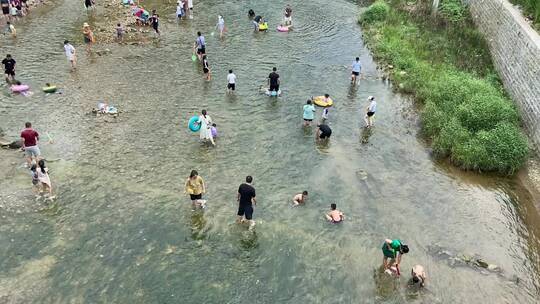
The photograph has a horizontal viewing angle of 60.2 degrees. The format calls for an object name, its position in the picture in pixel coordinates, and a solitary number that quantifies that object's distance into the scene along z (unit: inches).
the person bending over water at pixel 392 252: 566.3
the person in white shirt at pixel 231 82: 950.2
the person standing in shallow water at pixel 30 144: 689.0
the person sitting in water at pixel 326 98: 958.4
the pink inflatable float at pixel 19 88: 921.5
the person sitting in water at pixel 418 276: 565.3
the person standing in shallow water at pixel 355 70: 1041.3
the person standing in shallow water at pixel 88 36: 1132.2
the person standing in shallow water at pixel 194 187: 623.2
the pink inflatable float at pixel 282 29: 1316.4
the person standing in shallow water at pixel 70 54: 1005.8
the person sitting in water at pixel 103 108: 869.8
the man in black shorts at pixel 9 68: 941.2
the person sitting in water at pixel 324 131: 839.1
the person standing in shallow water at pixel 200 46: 1086.7
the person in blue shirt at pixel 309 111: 869.8
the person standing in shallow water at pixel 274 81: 949.2
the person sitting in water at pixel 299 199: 689.0
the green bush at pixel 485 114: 850.8
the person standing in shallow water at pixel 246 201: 601.6
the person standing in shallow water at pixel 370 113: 881.5
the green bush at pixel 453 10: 1386.6
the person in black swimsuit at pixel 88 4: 1343.5
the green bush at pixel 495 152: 788.6
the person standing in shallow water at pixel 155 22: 1191.6
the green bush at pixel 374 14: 1422.2
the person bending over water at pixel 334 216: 658.8
